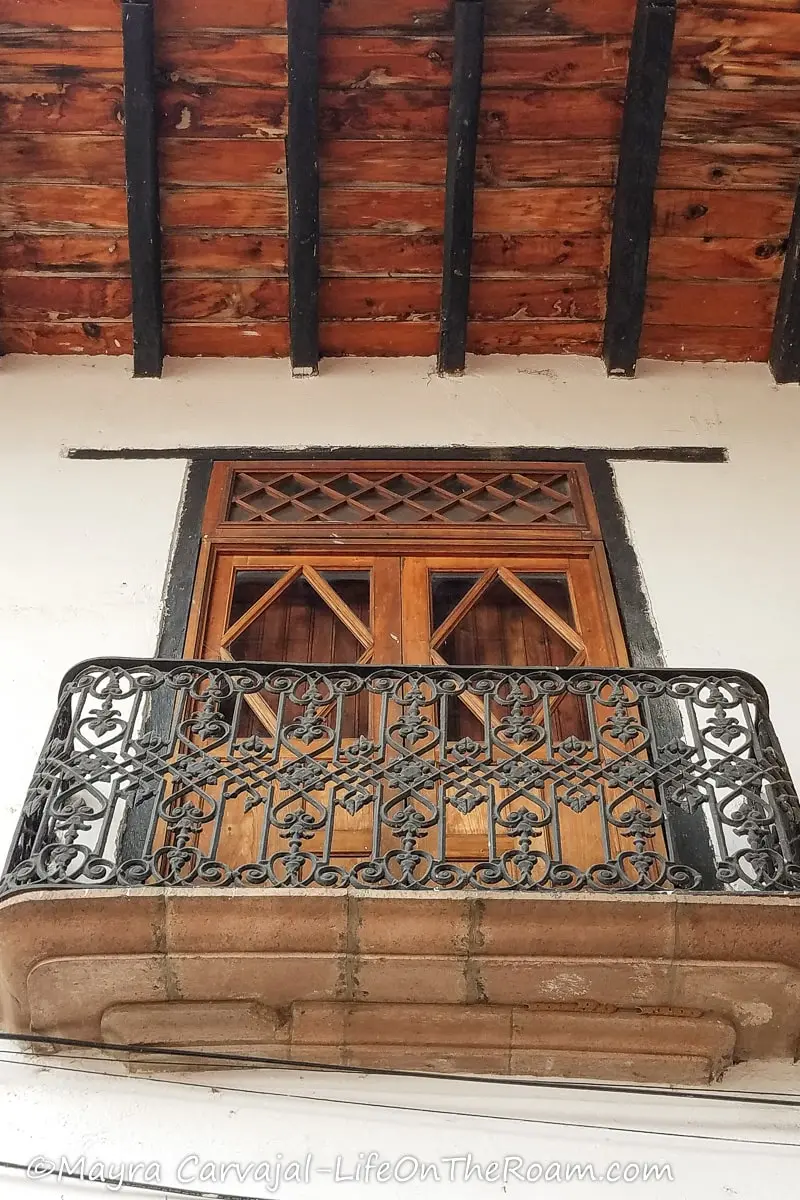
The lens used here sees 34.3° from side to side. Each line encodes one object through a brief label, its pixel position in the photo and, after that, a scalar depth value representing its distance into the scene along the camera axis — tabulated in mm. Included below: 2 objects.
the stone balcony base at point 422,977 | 3066
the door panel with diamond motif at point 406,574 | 4332
